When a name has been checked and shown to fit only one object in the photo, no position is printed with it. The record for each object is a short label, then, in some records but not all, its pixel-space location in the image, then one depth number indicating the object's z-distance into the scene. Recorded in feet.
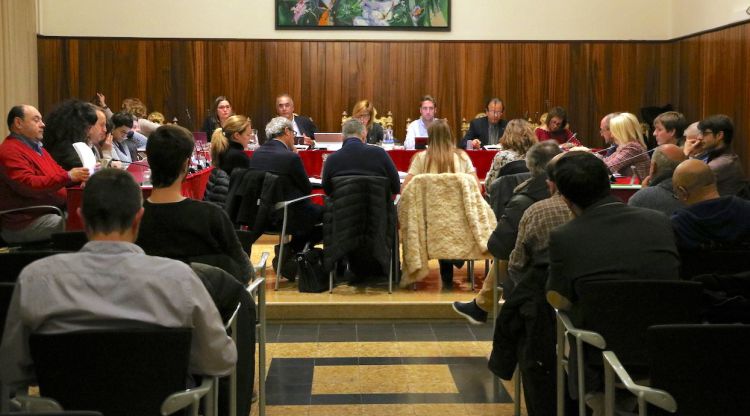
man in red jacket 20.86
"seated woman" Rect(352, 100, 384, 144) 34.46
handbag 23.12
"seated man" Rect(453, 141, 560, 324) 15.83
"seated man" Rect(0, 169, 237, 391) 8.54
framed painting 42.34
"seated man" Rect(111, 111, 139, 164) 28.17
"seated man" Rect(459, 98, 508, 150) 38.32
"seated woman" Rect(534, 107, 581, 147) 37.24
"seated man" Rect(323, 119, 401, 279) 23.12
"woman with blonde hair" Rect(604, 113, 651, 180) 25.77
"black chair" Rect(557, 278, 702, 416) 10.44
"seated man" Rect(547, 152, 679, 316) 11.38
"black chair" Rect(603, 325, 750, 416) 8.23
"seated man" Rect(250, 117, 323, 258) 23.35
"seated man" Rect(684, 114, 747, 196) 21.72
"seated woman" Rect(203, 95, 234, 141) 37.40
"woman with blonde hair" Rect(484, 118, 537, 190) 24.16
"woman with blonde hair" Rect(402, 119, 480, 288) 23.07
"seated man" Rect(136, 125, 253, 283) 12.03
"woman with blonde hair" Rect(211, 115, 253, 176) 24.40
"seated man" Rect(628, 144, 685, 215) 16.08
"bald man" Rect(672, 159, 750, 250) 13.39
